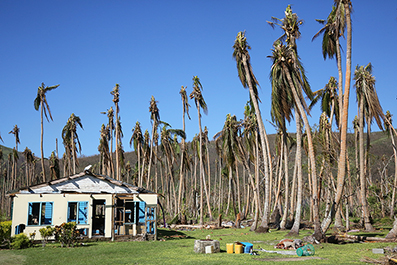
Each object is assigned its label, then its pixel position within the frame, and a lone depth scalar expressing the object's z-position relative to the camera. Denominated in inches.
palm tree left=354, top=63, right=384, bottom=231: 924.6
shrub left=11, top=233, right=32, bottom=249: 677.3
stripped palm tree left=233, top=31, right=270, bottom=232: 1000.2
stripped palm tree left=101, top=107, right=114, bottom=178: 1563.7
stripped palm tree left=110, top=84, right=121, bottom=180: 1346.0
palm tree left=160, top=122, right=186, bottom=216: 1639.5
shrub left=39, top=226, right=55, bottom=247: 706.2
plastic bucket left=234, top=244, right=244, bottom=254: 579.0
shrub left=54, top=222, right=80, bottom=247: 710.5
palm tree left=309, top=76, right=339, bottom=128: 1035.3
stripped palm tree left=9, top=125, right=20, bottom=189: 2082.9
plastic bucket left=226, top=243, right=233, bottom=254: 586.9
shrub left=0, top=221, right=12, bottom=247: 691.4
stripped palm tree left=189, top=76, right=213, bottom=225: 1318.9
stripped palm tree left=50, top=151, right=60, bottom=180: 1799.6
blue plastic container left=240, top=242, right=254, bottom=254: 574.9
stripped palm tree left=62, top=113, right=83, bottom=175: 1604.3
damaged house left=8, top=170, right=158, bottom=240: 808.9
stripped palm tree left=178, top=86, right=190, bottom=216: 1400.1
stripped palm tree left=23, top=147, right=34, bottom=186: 2086.5
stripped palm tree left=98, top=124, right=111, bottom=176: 1701.9
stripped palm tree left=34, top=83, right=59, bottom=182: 1342.3
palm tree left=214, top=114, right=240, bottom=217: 1339.8
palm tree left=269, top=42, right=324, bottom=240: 810.3
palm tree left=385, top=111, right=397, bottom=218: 1131.4
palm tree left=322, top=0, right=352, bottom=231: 713.0
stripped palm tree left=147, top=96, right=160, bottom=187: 1451.2
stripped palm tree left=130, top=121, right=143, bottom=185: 1595.7
